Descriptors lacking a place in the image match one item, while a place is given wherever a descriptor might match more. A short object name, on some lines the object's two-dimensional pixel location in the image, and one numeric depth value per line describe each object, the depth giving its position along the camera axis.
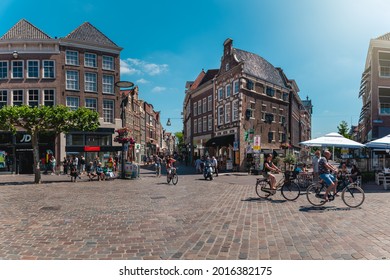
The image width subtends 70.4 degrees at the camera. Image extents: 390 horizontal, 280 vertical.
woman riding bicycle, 10.34
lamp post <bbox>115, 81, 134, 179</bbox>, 18.12
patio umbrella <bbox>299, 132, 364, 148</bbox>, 14.51
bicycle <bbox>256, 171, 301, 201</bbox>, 10.04
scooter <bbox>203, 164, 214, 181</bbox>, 19.27
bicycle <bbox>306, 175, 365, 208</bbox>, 8.57
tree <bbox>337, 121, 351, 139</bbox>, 48.25
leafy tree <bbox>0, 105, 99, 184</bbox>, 15.92
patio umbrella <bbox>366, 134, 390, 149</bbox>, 13.64
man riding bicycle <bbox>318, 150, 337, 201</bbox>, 8.63
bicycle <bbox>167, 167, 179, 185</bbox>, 16.30
